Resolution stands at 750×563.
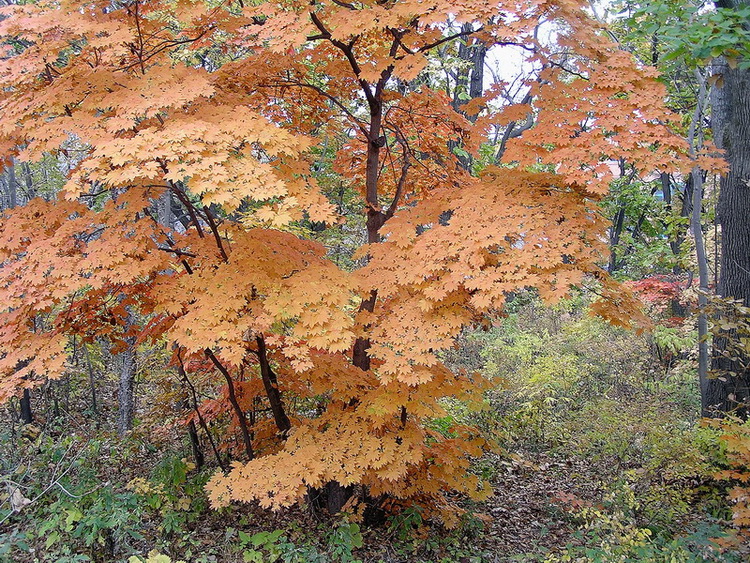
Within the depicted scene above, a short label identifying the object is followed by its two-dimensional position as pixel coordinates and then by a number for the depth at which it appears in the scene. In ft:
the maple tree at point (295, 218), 10.02
